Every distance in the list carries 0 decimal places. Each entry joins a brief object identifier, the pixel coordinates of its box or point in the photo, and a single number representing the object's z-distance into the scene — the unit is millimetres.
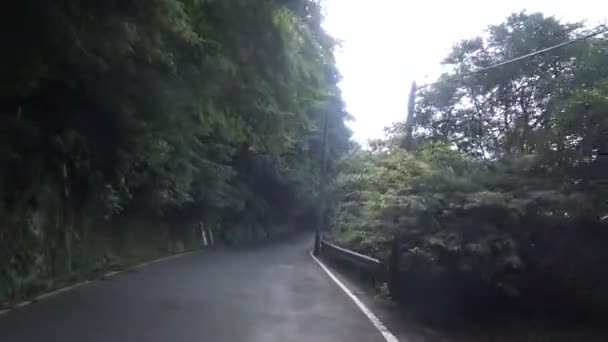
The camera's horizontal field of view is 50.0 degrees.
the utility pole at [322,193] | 38812
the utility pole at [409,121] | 18047
